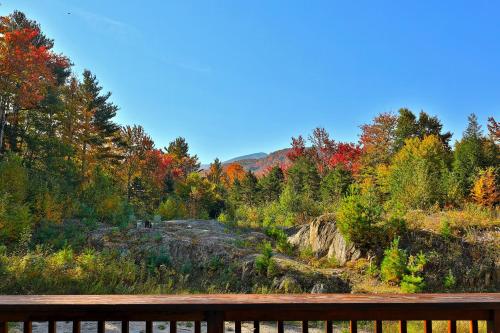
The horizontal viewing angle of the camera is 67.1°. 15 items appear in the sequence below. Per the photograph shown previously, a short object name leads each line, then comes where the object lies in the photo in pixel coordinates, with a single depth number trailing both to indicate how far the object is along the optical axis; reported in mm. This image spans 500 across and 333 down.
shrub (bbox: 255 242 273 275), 7574
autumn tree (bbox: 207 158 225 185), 38353
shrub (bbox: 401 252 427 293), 6546
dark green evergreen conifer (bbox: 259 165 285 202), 25531
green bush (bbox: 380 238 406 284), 7141
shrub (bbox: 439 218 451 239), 8242
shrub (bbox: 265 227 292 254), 9797
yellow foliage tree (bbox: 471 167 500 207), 12320
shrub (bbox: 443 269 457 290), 6988
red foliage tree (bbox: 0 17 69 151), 14219
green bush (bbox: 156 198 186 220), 17673
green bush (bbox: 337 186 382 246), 8289
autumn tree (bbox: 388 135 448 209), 11914
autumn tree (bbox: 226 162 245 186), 46922
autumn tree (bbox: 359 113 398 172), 21625
